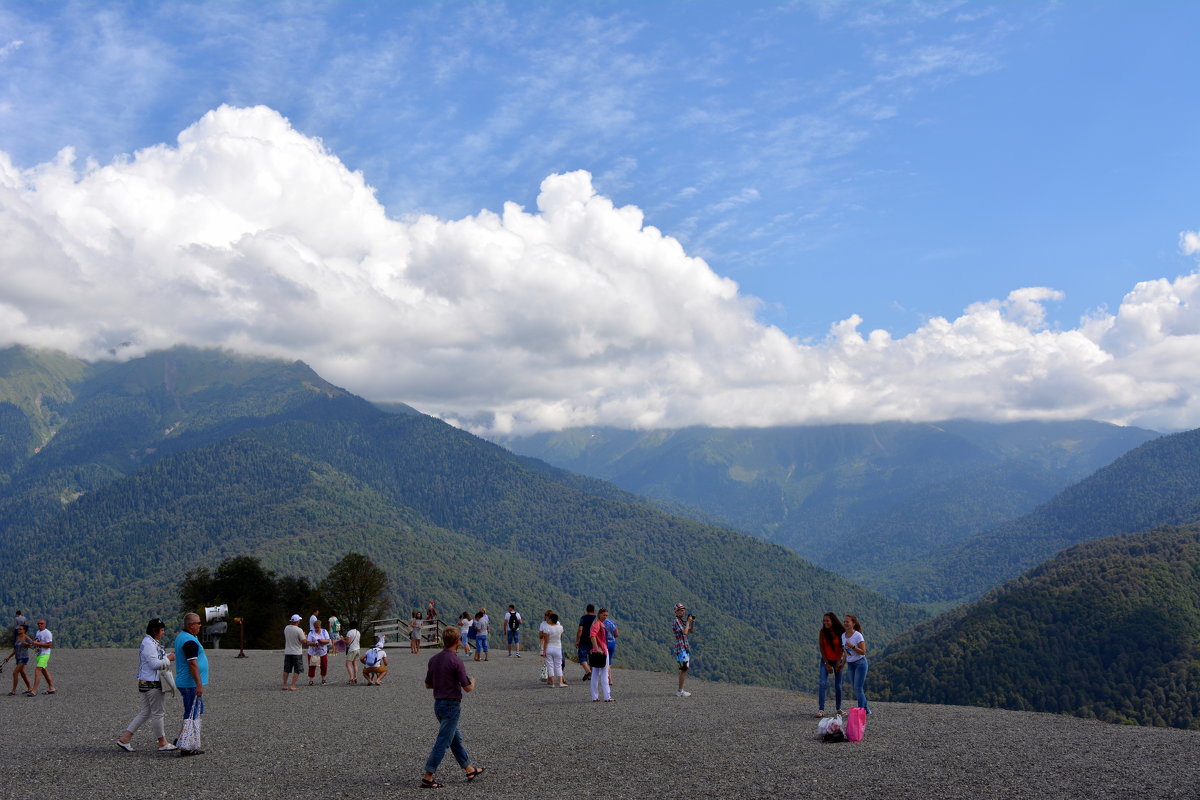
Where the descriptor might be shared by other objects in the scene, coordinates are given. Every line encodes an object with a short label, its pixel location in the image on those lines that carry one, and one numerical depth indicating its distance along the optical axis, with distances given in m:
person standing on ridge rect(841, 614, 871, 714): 17.96
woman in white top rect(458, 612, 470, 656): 38.41
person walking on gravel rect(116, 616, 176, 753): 14.95
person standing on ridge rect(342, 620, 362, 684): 28.53
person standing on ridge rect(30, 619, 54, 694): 25.19
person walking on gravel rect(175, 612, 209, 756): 14.65
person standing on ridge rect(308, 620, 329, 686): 27.12
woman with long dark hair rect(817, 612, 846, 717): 18.55
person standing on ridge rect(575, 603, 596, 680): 24.72
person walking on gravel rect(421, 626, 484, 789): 12.76
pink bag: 16.11
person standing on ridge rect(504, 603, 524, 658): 37.41
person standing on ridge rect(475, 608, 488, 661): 37.03
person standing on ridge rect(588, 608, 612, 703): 22.86
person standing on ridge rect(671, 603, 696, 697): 23.28
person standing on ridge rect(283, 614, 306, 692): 26.08
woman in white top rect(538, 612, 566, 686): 26.33
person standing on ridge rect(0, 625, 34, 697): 24.81
